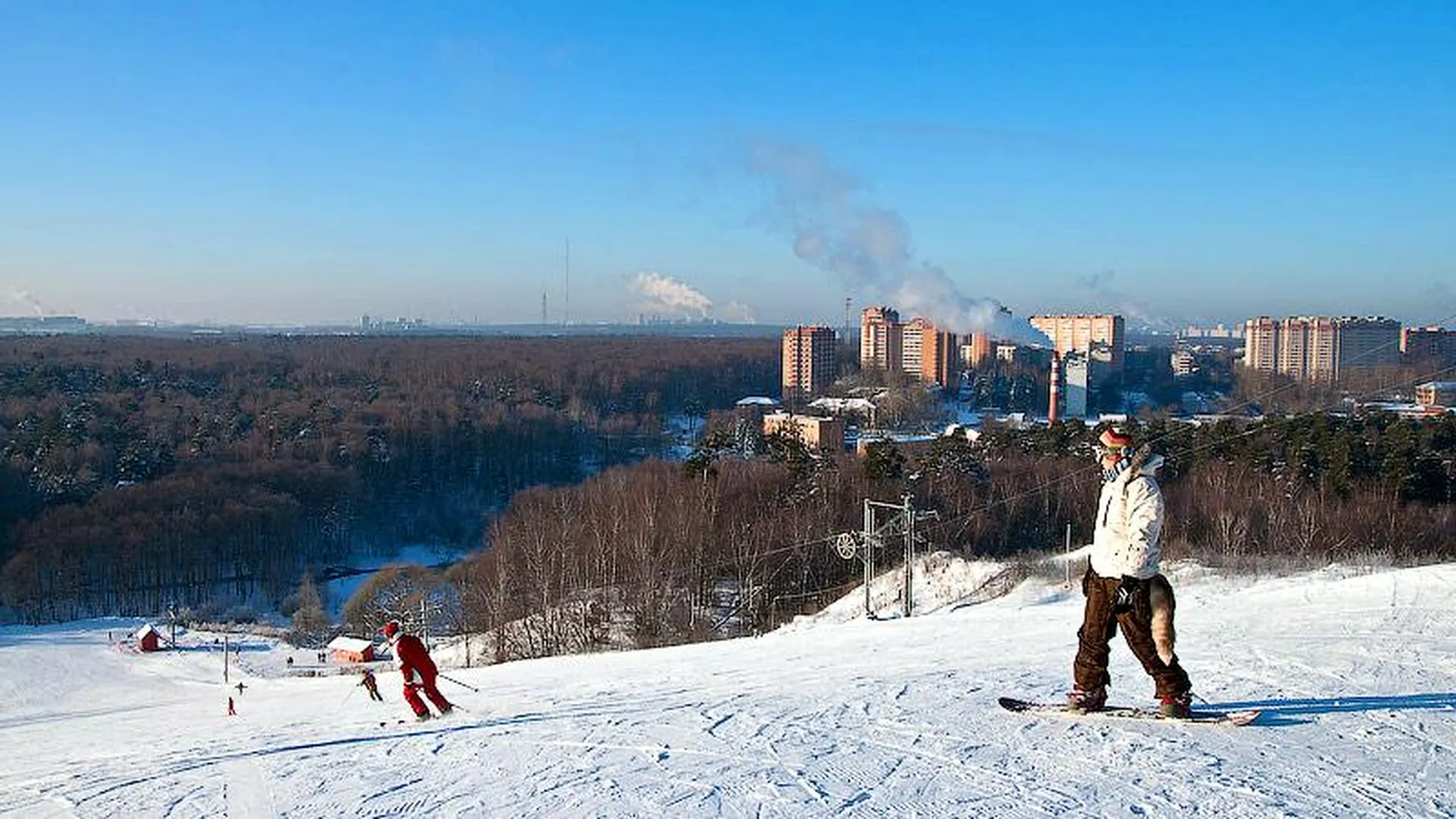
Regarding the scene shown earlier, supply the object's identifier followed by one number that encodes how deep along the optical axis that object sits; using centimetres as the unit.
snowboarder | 536
